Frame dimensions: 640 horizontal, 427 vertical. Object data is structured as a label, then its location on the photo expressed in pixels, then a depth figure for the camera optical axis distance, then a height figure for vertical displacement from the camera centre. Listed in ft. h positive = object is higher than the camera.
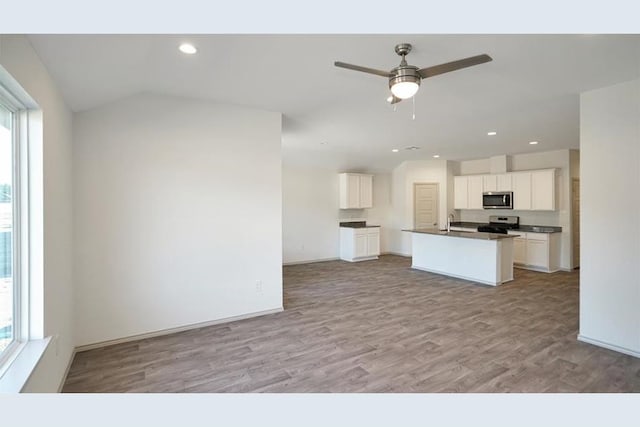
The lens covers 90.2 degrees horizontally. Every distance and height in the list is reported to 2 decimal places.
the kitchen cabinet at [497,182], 23.66 +2.00
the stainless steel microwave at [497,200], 23.50 +0.66
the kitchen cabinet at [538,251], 21.44 -2.96
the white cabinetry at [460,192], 26.48 +1.37
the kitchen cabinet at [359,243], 26.37 -2.90
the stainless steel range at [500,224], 23.63 -1.22
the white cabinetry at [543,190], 21.44 +1.24
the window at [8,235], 6.32 -0.50
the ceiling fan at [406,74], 7.16 +3.13
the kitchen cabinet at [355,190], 26.96 +1.62
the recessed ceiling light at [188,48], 7.79 +4.05
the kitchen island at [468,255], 18.21 -2.86
